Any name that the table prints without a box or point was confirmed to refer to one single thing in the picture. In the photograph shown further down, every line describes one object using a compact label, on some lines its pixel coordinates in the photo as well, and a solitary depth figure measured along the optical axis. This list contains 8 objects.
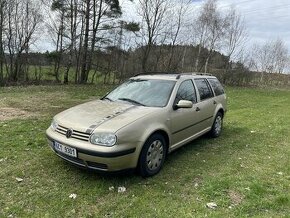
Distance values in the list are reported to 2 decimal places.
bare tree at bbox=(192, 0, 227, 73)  29.44
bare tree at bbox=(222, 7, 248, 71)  30.55
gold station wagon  3.78
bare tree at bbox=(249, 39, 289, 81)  39.44
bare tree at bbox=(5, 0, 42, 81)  18.48
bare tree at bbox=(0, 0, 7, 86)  17.64
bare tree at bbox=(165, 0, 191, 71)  25.77
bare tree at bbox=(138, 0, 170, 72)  23.84
